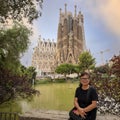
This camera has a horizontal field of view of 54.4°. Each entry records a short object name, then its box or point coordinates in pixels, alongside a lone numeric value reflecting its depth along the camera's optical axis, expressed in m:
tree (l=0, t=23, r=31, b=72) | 6.52
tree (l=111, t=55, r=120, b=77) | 3.65
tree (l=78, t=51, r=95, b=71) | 29.69
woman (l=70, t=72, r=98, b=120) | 1.98
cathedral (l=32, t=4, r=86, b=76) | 50.91
